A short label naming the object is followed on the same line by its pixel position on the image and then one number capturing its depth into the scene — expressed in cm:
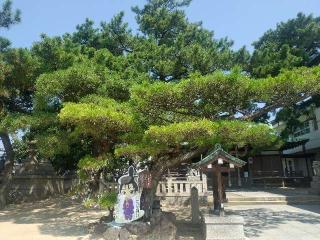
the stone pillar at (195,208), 1423
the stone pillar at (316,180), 2067
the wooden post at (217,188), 1118
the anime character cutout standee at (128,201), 1141
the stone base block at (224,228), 1033
